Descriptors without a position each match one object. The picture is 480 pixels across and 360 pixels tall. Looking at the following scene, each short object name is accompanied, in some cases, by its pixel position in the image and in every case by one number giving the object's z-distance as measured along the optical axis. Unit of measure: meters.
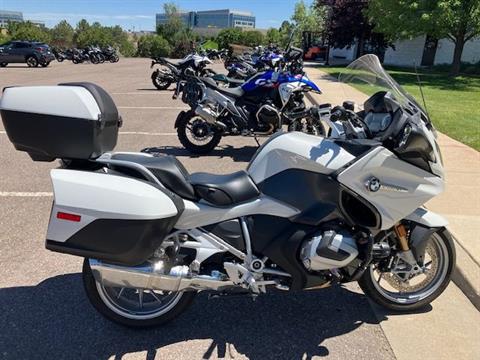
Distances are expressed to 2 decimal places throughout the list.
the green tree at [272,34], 65.41
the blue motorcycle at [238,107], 7.26
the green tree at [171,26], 65.94
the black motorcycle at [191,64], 13.29
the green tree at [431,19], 18.47
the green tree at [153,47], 58.00
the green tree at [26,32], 49.09
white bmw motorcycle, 2.49
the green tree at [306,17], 60.94
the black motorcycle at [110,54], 39.59
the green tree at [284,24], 57.00
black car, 29.39
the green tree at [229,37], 63.52
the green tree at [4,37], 46.25
